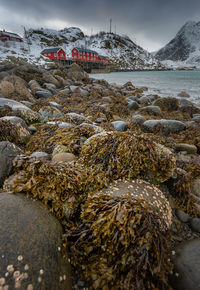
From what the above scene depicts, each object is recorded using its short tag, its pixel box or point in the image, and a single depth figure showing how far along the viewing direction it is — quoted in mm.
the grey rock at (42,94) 8878
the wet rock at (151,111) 7688
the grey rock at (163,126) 5027
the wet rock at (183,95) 14688
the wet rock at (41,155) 2493
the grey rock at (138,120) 5289
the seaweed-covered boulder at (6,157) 2113
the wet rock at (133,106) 8930
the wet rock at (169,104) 9617
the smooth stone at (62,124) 3918
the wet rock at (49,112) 5160
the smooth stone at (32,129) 3972
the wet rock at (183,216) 2279
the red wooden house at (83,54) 61438
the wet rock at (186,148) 3988
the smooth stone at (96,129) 3434
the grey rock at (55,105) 6888
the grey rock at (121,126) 4324
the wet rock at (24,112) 4457
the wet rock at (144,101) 10641
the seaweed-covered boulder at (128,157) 2314
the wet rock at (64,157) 2487
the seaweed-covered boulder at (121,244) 1355
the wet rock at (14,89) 6880
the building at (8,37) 57444
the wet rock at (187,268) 1374
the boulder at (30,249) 1170
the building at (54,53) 52688
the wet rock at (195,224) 2190
